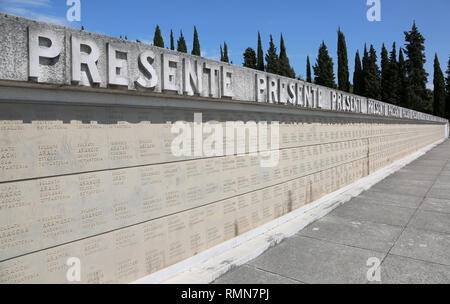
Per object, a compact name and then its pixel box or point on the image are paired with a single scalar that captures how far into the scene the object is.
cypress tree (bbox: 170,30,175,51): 53.56
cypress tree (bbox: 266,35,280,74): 48.59
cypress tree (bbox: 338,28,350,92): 47.91
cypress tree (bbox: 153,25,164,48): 51.03
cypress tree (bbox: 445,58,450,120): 46.88
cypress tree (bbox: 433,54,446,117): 47.22
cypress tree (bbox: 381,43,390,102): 44.09
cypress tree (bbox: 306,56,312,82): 53.06
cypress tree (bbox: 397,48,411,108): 42.38
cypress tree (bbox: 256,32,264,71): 50.62
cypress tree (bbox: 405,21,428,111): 42.16
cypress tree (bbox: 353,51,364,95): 47.72
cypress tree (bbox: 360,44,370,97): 46.62
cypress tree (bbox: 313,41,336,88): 46.10
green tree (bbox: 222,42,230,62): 55.78
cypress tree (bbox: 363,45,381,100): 45.72
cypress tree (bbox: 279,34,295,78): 47.91
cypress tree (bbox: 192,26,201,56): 49.84
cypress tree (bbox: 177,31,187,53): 52.44
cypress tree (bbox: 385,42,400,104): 43.06
